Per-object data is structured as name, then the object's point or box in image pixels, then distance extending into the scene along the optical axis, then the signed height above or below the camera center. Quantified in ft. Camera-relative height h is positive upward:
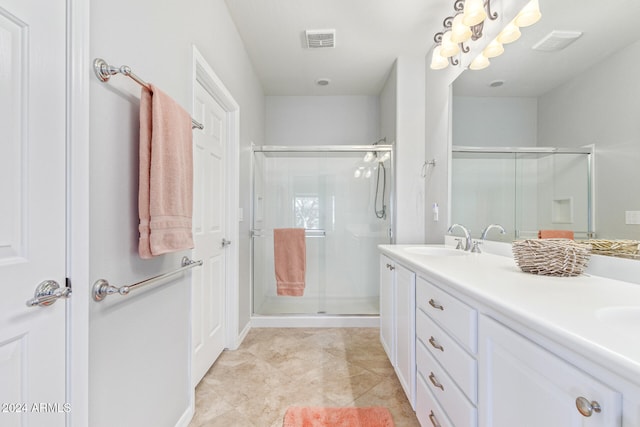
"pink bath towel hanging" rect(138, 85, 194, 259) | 3.39 +0.45
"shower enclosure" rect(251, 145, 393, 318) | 9.57 -0.18
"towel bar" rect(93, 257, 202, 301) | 2.89 -0.79
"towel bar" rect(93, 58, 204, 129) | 2.89 +1.49
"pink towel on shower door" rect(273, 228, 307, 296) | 9.29 -1.51
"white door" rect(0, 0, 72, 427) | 2.12 +0.05
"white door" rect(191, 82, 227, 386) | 5.89 -0.37
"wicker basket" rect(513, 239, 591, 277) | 3.50 -0.54
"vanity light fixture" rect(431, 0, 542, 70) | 4.81 +3.79
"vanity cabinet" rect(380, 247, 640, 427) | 1.71 -1.19
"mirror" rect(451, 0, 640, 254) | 3.34 +1.66
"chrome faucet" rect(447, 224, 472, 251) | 6.28 -0.59
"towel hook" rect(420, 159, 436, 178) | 8.21 +1.43
